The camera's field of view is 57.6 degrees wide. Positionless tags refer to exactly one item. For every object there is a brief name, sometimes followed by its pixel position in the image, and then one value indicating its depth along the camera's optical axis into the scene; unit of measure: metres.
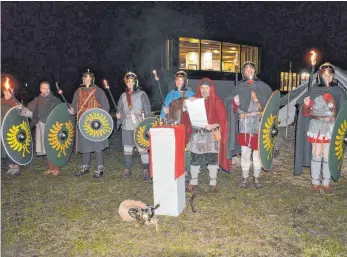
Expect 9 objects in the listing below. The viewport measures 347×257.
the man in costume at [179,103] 4.78
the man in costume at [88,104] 5.69
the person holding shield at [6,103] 5.88
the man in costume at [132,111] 5.55
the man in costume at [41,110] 5.73
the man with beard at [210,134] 4.64
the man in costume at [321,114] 4.62
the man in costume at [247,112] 4.84
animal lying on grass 3.61
